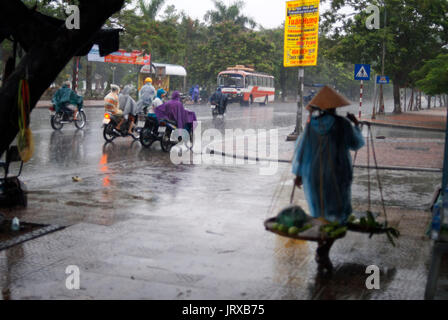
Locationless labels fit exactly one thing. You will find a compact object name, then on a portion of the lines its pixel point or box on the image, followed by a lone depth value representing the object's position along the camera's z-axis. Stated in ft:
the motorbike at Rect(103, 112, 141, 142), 52.55
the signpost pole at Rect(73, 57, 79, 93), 113.32
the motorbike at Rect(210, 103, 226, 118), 99.67
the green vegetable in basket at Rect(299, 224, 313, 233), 16.63
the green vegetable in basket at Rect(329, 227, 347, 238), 16.47
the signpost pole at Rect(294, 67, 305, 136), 59.00
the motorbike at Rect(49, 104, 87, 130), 61.45
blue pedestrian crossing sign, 88.38
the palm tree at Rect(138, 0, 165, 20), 155.94
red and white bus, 156.97
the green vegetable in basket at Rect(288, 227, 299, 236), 16.32
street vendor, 18.02
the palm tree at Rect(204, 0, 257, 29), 201.26
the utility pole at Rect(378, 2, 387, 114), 114.43
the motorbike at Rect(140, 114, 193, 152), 47.88
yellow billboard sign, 56.80
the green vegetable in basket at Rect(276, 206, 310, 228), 16.83
